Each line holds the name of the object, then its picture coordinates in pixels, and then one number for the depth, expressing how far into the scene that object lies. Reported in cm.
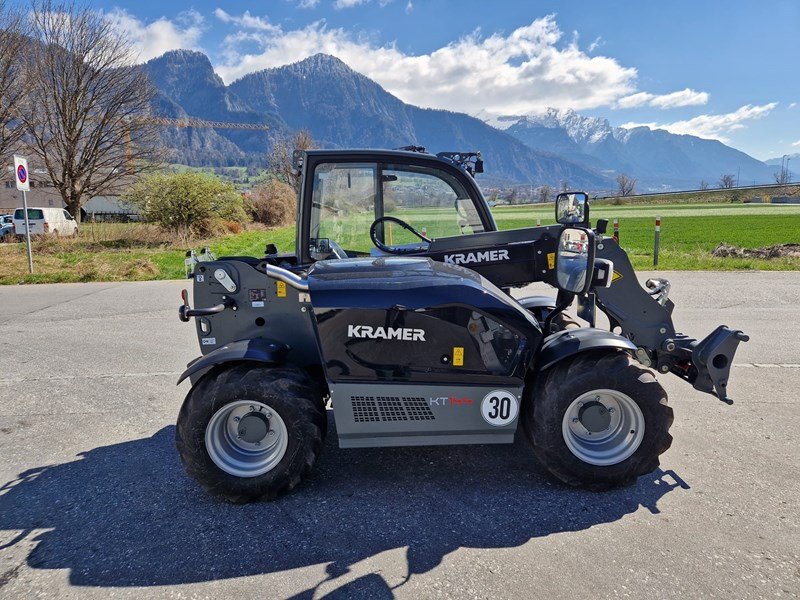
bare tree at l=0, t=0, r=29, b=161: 2205
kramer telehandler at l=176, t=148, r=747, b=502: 336
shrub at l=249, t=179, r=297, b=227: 3359
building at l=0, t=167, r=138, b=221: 4069
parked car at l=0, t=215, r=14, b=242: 2814
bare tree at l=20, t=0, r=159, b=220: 2575
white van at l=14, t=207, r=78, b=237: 2606
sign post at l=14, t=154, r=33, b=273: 1414
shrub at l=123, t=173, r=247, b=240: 2289
